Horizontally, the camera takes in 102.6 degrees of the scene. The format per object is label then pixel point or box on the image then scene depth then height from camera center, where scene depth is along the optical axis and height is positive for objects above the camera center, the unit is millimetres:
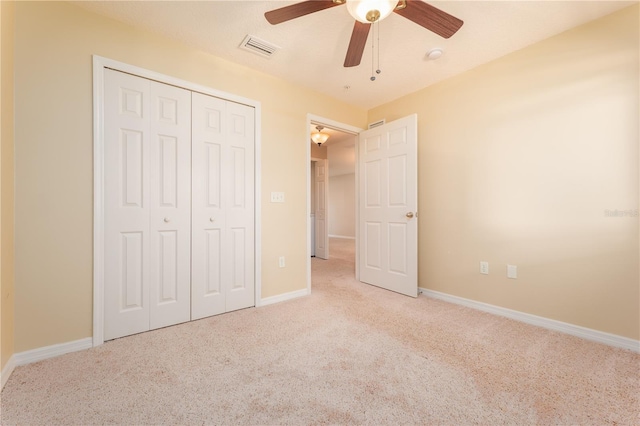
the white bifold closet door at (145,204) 1952 +89
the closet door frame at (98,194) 1866 +157
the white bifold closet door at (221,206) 2340 +79
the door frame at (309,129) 3062 +1138
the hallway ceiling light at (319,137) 4487 +1366
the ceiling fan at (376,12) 1435 +1186
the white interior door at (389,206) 2965 +103
